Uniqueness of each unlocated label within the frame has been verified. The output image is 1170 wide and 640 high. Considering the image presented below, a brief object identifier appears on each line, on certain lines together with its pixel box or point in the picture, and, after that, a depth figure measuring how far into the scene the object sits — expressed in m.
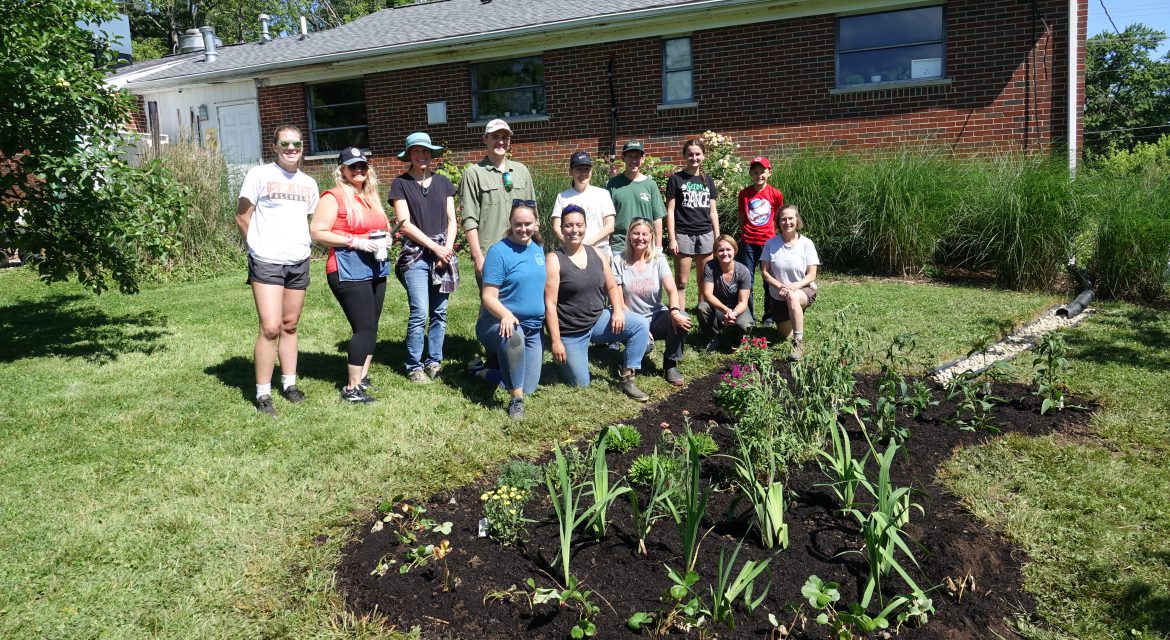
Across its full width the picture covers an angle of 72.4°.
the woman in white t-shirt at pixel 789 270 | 6.29
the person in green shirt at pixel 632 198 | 6.32
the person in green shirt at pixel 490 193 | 5.59
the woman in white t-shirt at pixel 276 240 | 4.74
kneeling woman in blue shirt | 4.89
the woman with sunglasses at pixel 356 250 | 5.01
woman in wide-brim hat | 5.41
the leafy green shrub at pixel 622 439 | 4.14
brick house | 11.27
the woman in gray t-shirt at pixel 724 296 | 6.29
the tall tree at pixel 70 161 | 5.74
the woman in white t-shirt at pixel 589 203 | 5.89
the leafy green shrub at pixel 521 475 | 3.61
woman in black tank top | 5.18
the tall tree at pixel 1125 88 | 40.62
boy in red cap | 7.02
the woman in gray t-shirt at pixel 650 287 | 5.65
